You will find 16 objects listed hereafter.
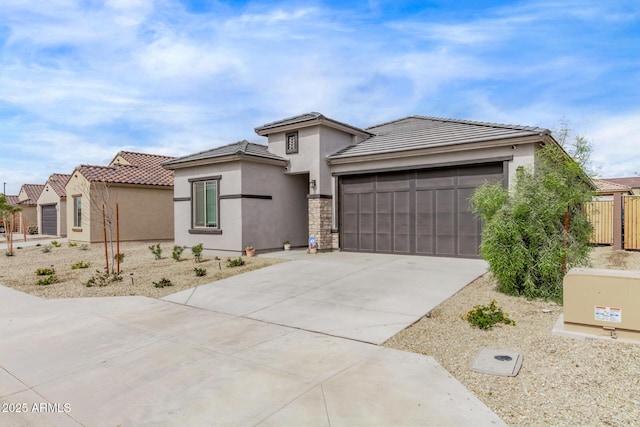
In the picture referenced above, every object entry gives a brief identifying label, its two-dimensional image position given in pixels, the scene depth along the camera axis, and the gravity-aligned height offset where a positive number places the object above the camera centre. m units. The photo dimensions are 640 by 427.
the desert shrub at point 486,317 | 5.41 -1.64
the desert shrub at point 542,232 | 6.80 -0.43
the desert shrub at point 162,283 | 8.71 -1.73
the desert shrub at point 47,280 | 9.35 -1.79
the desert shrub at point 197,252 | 12.08 -1.34
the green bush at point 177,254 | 12.11 -1.41
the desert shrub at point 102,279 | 8.98 -1.74
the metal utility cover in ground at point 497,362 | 3.96 -1.75
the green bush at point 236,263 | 10.74 -1.53
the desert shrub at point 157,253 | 12.81 -1.45
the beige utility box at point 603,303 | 4.60 -1.23
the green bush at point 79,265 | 11.60 -1.72
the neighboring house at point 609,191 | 17.50 +1.13
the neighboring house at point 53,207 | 25.59 +0.37
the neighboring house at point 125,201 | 18.67 +0.61
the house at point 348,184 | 11.30 +0.96
